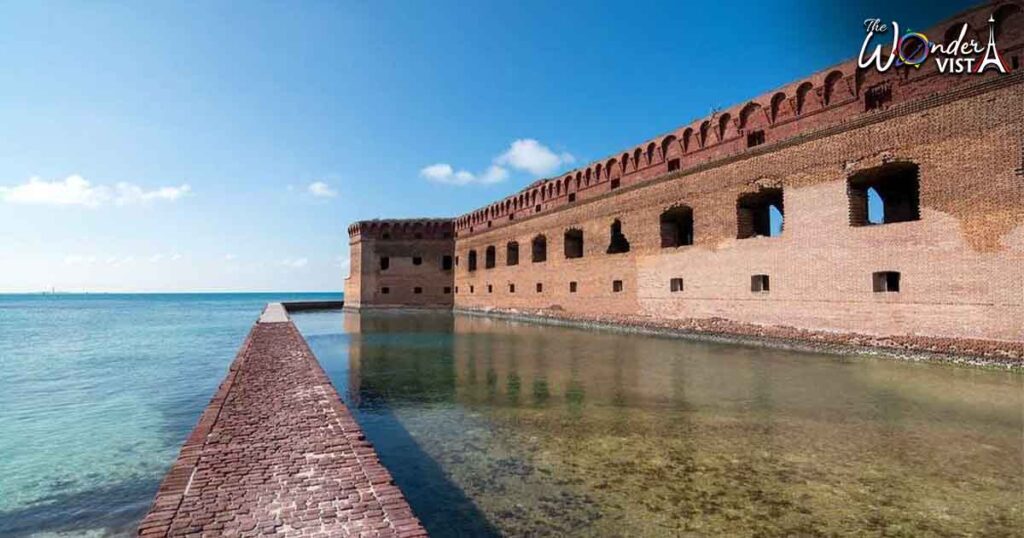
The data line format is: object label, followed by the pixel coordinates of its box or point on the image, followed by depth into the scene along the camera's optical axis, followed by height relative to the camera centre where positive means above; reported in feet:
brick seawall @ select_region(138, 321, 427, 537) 9.12 -3.88
